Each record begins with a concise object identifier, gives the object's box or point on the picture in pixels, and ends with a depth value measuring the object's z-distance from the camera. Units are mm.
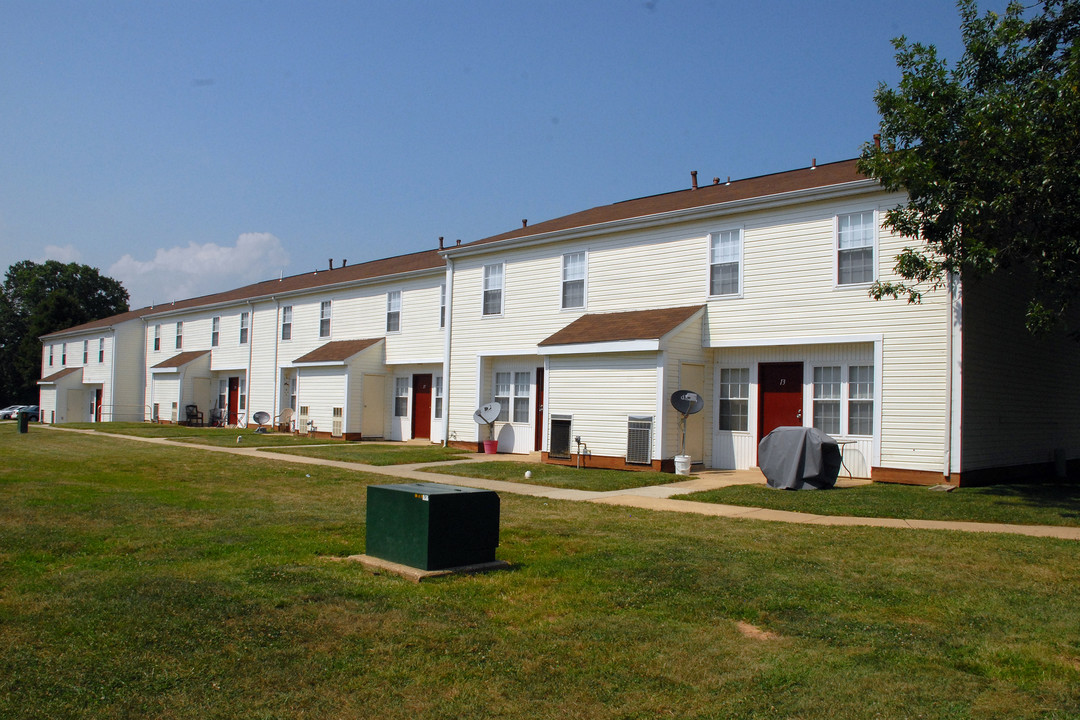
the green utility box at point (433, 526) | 7301
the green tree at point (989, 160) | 11250
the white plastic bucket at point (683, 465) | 16828
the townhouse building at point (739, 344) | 15062
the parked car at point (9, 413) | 59556
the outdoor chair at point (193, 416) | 38000
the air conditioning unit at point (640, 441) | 17359
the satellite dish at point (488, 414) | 22084
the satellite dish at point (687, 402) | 16781
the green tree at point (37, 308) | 67938
